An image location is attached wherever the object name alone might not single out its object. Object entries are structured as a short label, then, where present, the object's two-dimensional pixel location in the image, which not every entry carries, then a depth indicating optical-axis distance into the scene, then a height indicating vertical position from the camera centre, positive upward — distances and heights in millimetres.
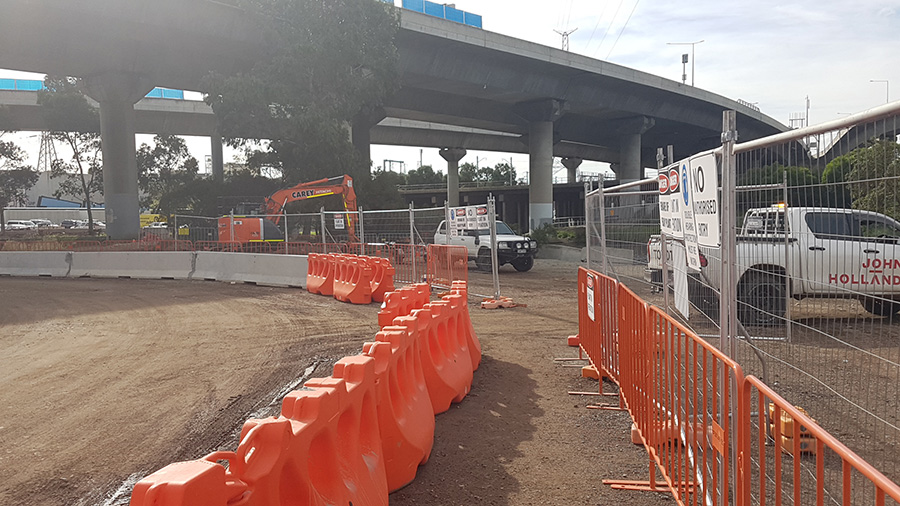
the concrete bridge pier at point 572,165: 84062 +7591
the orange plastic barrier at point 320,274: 17844 -1061
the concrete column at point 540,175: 48531 +3805
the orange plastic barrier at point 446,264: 17000 -875
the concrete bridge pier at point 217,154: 58250 +7096
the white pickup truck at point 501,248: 23875 -686
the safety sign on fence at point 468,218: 16172 +269
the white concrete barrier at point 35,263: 25047 -756
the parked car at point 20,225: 79600 +2198
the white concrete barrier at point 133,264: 22906 -851
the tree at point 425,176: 112875 +9120
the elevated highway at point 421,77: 30094 +9154
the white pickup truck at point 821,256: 3545 -245
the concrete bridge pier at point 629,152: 55188 +6040
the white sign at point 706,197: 4676 +180
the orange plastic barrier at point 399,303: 8531 -910
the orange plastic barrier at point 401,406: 4965 -1360
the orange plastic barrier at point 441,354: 6641 -1292
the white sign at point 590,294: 8336 -839
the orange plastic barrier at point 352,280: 16178 -1136
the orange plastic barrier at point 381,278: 16125 -1079
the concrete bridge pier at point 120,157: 37750 +4668
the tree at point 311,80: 33969 +7898
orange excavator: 28266 +686
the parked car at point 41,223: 85688 +2530
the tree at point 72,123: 47312 +8351
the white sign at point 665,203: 6273 +195
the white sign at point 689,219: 5316 +32
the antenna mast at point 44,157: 110462 +14486
